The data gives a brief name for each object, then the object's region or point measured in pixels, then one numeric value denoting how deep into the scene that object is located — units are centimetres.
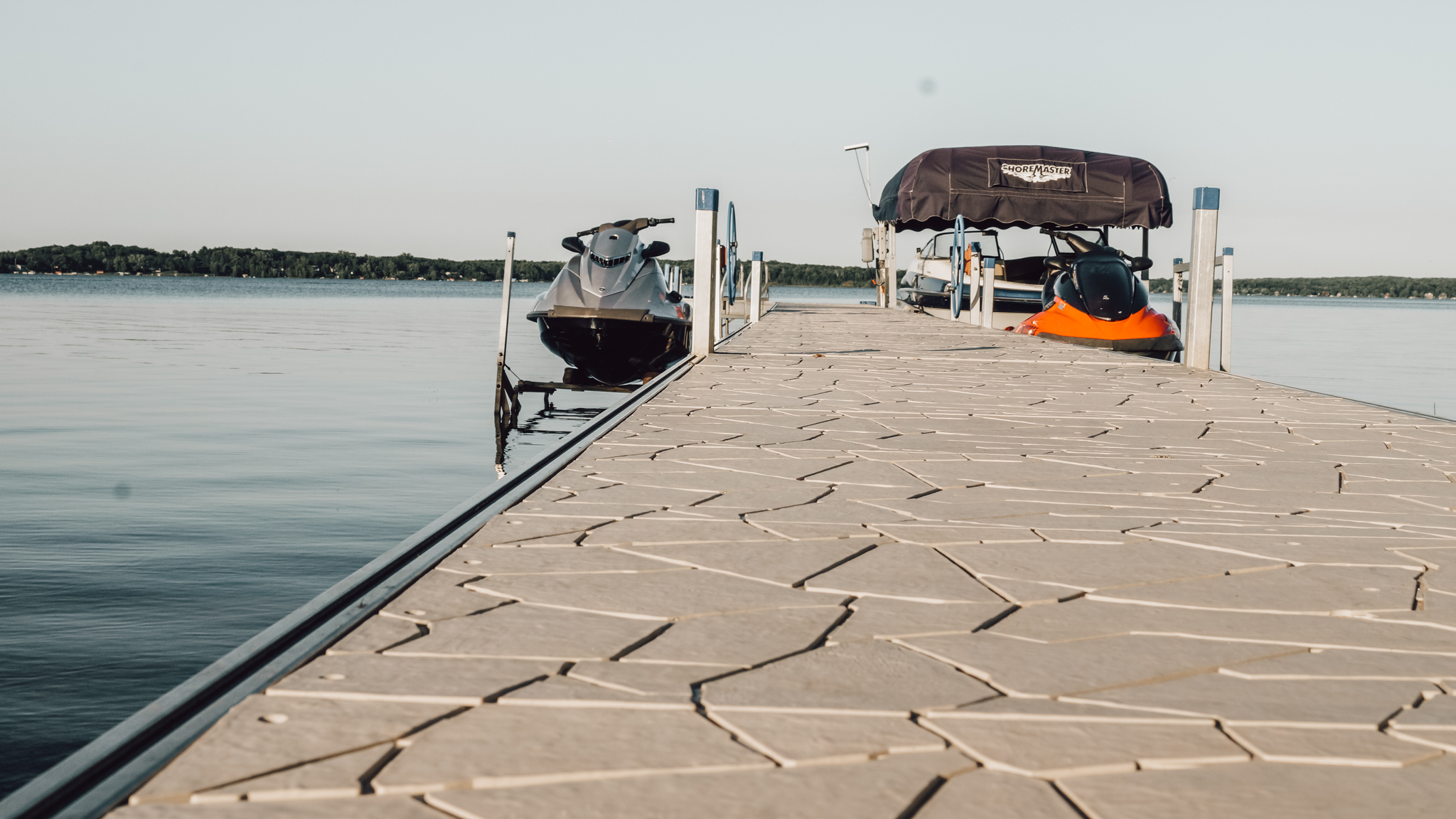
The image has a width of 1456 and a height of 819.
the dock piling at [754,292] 1959
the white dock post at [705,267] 1011
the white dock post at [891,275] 2502
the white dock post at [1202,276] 991
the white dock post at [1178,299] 1429
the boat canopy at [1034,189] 1742
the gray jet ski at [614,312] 1354
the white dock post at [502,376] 1256
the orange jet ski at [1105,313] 1441
